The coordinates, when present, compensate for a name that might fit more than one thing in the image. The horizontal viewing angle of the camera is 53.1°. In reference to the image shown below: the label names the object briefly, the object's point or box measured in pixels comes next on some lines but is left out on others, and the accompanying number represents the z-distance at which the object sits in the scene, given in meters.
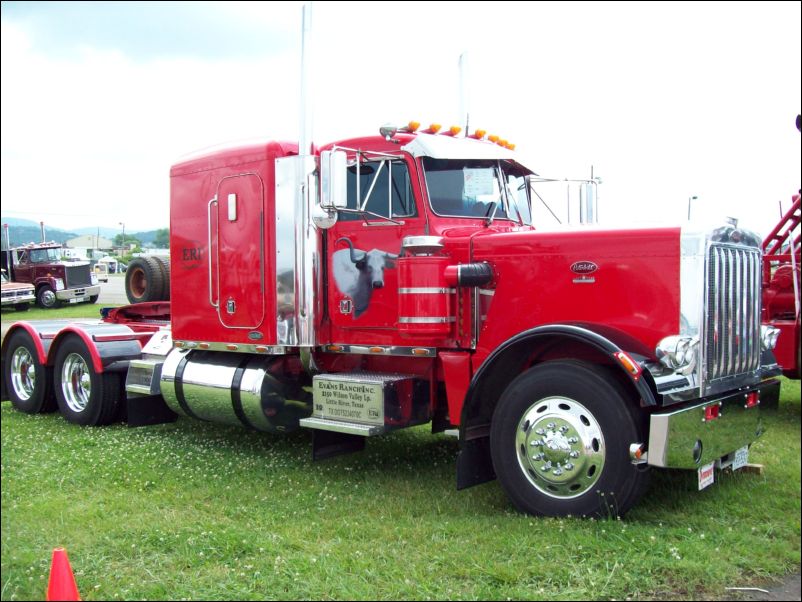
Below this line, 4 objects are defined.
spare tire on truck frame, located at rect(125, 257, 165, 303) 10.06
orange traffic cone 3.47
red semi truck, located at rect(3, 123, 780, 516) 4.97
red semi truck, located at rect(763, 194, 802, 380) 8.14
